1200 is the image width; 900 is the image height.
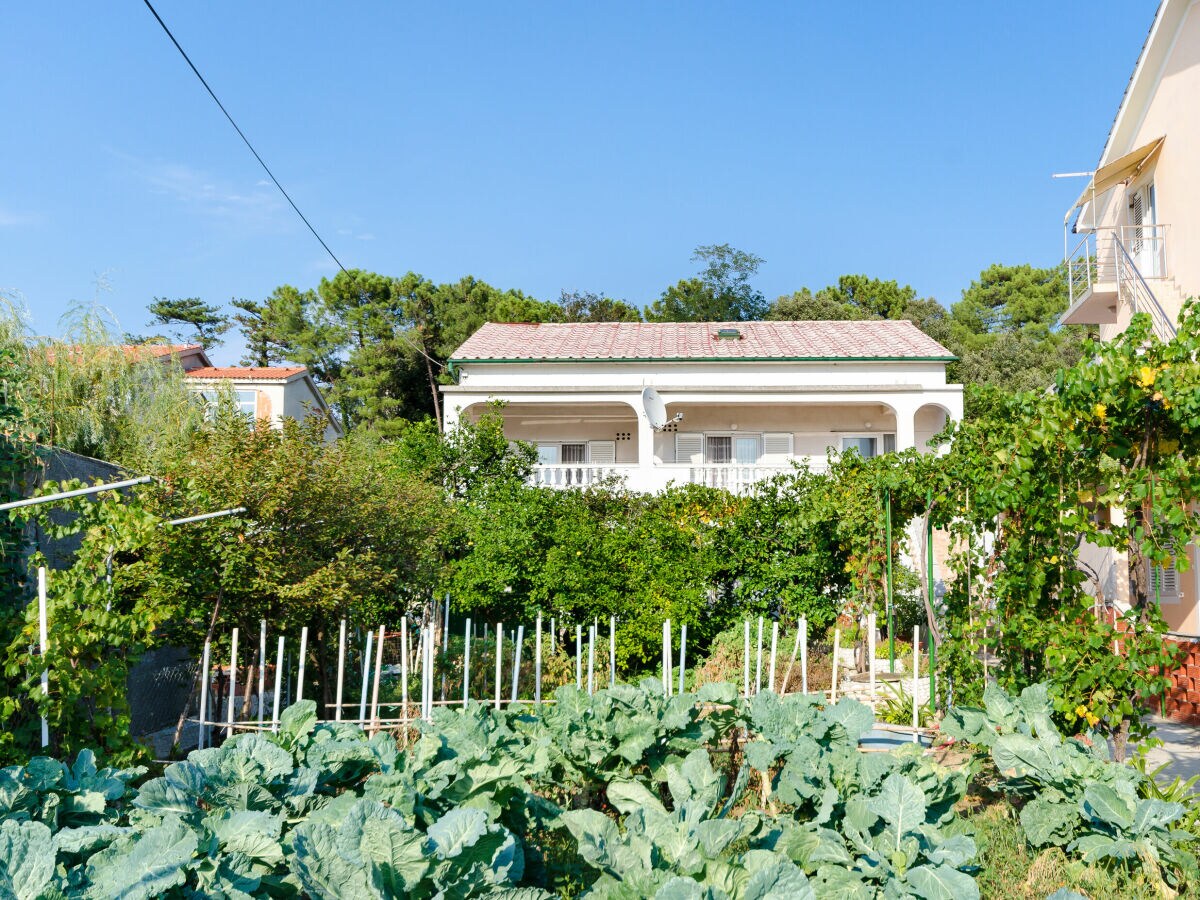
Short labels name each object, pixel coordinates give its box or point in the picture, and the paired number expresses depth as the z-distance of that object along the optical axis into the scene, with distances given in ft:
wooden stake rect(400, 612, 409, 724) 23.77
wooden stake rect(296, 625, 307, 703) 22.72
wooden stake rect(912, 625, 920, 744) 23.12
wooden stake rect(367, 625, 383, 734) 22.81
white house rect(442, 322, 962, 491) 61.05
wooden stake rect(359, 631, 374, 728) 23.65
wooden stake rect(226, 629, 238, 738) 23.41
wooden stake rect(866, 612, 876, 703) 30.77
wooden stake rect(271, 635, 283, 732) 21.75
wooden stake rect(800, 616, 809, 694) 23.65
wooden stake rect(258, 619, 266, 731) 23.50
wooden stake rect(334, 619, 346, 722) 23.52
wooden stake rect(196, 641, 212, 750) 22.80
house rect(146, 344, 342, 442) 78.18
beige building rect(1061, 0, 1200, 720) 39.22
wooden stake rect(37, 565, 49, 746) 17.03
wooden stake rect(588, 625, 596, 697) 24.07
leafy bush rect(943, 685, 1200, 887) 14.70
